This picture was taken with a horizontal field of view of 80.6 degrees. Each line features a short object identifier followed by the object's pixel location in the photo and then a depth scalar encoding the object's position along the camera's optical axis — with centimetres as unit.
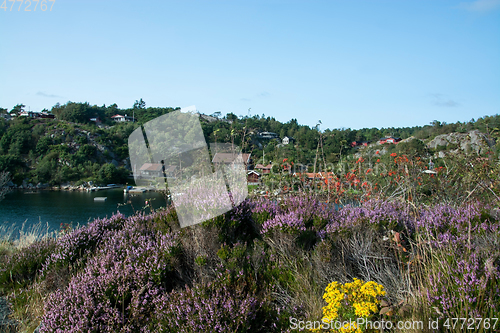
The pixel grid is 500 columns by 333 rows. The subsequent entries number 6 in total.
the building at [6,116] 10162
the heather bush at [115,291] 244
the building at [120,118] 10468
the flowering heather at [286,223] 312
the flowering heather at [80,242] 345
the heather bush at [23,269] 366
